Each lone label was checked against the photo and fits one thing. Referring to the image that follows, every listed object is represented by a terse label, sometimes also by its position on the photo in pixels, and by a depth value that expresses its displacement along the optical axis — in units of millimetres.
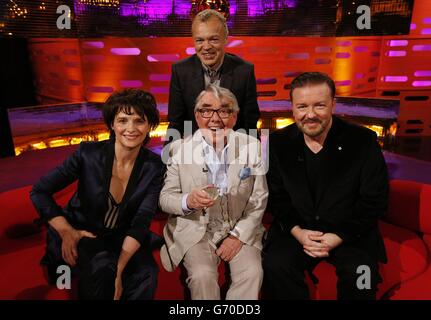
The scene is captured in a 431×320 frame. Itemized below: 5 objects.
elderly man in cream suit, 1807
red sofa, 1768
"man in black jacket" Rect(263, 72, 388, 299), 1736
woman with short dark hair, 1693
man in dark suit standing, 2207
